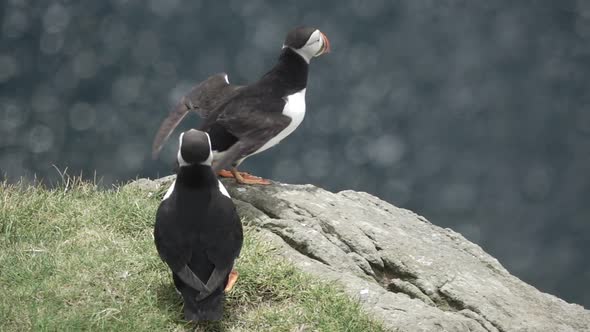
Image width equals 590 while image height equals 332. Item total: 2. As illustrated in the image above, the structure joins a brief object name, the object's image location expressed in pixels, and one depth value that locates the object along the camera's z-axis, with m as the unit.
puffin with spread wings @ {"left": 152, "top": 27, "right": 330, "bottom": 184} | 14.93
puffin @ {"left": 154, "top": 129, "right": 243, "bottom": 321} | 11.20
